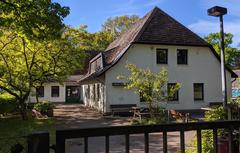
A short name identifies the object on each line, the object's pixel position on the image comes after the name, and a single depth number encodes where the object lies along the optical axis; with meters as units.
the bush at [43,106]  17.22
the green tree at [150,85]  12.81
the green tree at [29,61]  15.46
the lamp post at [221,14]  7.32
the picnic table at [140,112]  13.94
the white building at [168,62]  17.49
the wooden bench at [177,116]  11.84
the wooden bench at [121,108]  16.88
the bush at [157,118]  12.24
